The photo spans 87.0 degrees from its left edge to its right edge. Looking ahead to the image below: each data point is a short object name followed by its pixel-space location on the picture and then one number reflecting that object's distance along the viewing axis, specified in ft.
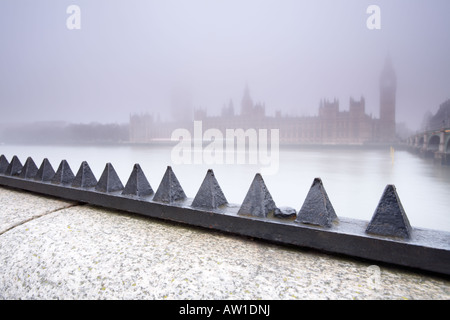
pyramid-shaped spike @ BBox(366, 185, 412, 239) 4.74
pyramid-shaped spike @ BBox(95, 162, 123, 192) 8.55
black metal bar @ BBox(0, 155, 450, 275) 4.61
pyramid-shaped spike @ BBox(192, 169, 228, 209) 6.65
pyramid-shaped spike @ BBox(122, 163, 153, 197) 7.95
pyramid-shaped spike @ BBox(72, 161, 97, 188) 9.30
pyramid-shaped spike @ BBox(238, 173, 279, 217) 6.03
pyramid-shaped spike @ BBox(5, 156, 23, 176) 12.14
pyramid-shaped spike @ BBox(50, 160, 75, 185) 9.97
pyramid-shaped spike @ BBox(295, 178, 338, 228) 5.37
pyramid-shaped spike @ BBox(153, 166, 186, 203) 7.25
